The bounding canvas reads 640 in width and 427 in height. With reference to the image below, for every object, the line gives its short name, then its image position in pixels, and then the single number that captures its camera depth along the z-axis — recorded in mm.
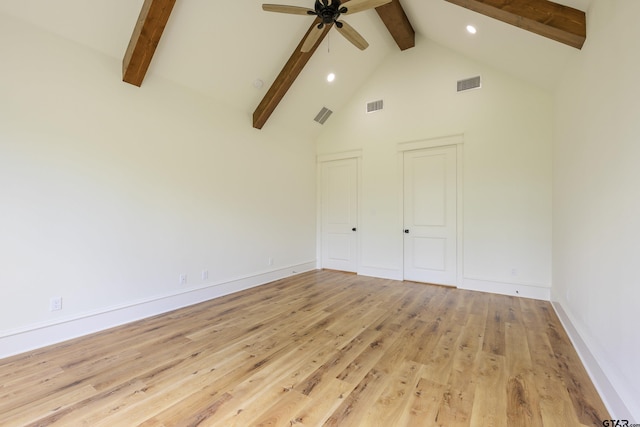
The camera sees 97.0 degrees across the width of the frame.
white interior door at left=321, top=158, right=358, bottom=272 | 5777
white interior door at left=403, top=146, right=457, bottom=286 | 4711
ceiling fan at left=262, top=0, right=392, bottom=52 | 2650
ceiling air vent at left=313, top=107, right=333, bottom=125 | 5651
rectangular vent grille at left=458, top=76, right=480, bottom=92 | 4457
